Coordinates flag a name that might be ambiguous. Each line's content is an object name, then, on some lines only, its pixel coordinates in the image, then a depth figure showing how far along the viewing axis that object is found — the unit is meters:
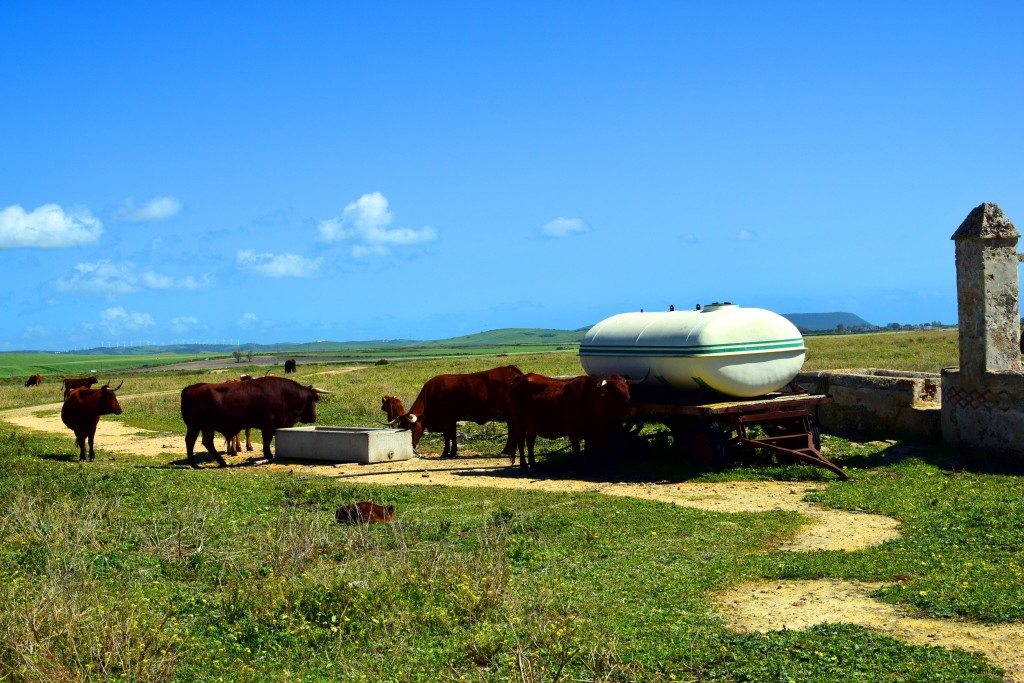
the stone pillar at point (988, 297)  16.98
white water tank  17.17
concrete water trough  20.81
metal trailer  17.00
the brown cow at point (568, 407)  18.08
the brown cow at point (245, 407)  20.94
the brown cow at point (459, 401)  21.64
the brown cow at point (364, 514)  12.76
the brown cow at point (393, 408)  24.34
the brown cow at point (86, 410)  21.30
